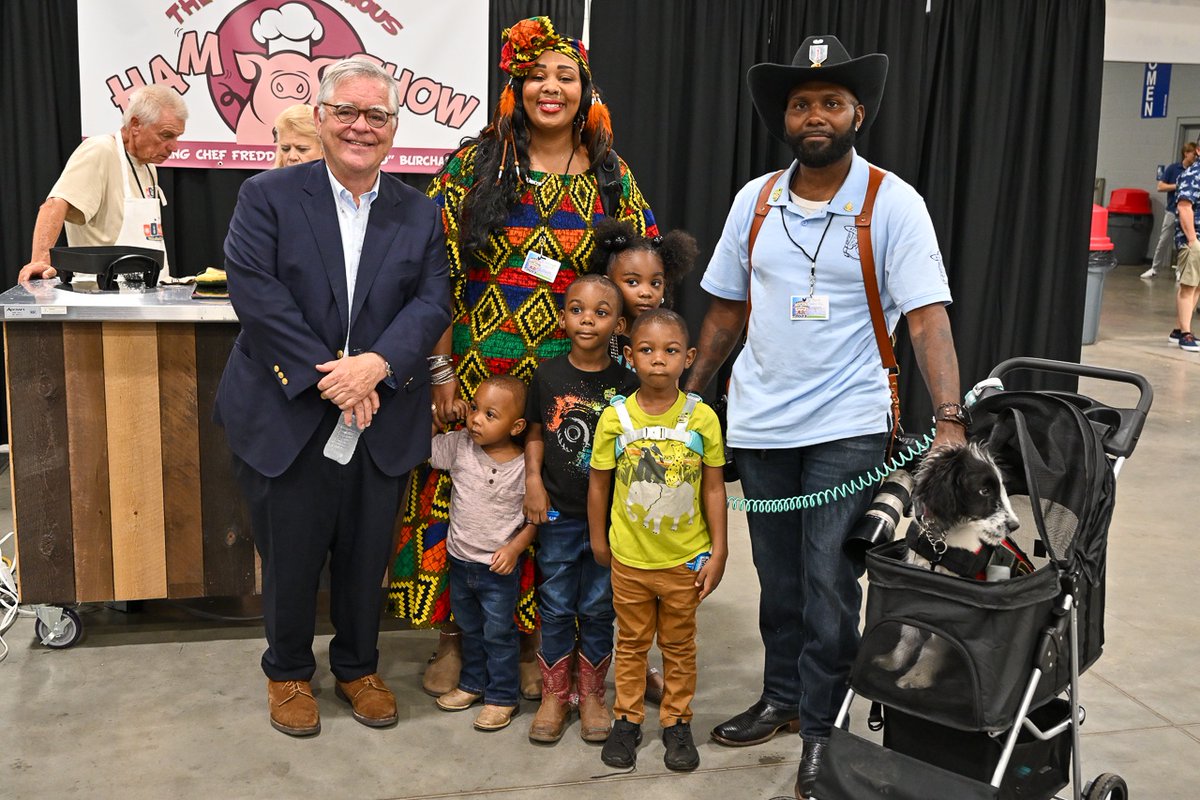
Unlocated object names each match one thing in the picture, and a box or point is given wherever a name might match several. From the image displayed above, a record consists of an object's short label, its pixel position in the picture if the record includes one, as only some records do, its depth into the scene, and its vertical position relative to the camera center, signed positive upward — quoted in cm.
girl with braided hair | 312 -19
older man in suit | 289 -42
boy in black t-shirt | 303 -82
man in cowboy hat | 267 -30
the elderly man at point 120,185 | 460 -2
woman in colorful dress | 312 -7
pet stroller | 220 -85
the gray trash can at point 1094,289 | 987 -73
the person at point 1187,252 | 938 -38
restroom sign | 1697 +171
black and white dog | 230 -64
